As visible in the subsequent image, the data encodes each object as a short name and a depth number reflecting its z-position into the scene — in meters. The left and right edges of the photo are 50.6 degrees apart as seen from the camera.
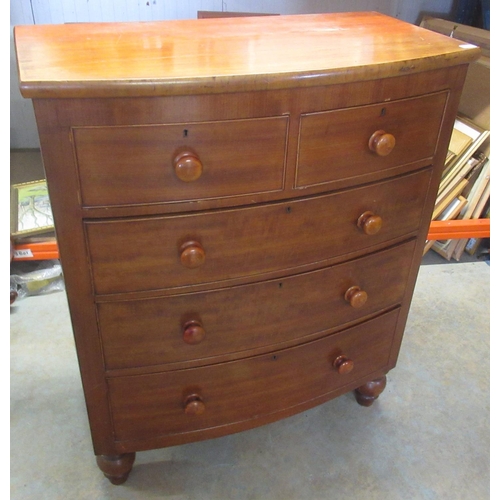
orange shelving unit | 2.03
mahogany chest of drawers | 0.85
